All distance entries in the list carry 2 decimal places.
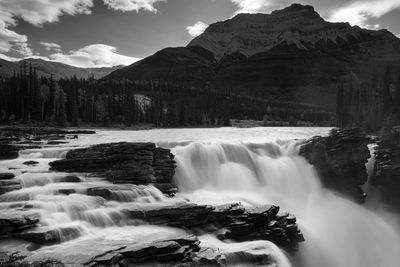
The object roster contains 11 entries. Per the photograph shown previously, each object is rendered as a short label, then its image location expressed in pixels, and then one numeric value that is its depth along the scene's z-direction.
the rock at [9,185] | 23.72
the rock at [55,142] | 46.14
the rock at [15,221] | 18.66
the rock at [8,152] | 38.19
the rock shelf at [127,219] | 17.34
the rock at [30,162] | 33.00
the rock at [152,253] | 16.22
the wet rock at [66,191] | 24.54
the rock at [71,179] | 27.83
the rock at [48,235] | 18.16
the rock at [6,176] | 25.44
